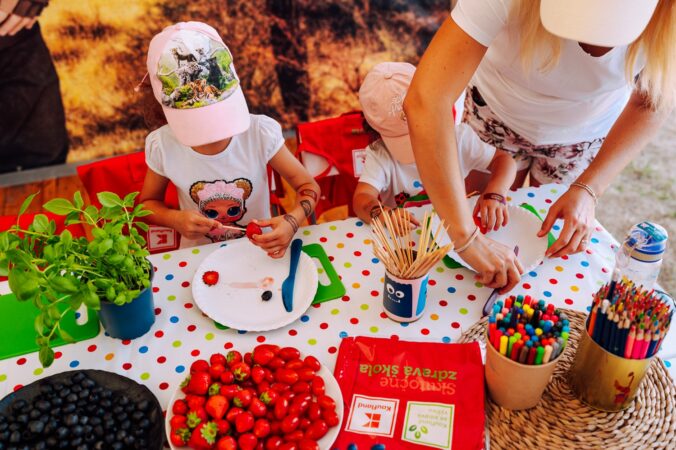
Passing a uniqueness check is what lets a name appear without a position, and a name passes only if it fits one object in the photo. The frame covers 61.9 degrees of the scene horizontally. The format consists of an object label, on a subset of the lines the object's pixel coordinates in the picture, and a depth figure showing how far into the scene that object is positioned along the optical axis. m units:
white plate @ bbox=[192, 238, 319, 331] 1.20
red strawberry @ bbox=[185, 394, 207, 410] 0.94
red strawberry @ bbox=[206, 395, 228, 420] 0.93
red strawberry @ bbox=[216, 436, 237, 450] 0.88
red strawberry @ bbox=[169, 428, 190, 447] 0.91
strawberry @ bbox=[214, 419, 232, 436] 0.91
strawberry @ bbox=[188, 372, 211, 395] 0.97
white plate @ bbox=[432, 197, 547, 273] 1.33
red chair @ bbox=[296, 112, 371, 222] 1.81
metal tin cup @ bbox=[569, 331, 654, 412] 0.95
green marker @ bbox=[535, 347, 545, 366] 0.92
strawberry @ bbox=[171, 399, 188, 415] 0.95
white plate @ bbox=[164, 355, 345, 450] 0.93
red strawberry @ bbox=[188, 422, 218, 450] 0.89
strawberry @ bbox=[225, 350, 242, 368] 1.02
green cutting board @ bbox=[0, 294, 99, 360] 1.14
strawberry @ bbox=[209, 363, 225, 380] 1.00
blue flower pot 1.10
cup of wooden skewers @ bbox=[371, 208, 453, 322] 1.10
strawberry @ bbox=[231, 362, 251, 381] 1.00
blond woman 0.98
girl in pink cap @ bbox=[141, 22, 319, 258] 1.33
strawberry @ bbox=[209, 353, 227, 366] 1.03
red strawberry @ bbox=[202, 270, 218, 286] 1.27
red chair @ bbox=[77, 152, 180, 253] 1.64
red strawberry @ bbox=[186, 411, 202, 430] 0.92
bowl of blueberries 0.90
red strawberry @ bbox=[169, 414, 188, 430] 0.93
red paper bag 0.96
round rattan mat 0.96
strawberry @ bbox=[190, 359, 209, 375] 1.01
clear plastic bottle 1.08
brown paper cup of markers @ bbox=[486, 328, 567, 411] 0.95
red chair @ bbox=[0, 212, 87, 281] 1.58
